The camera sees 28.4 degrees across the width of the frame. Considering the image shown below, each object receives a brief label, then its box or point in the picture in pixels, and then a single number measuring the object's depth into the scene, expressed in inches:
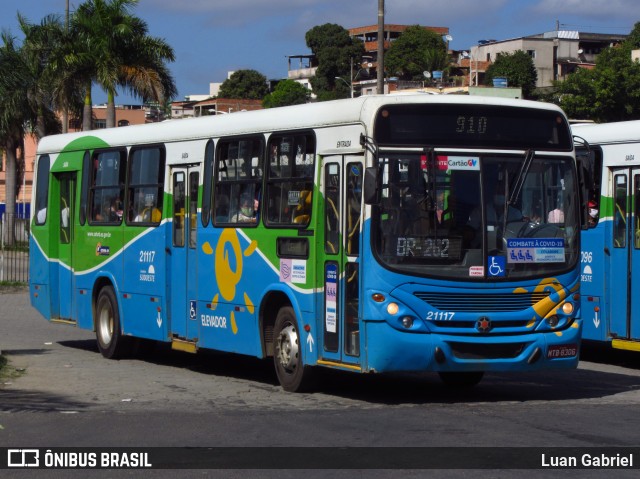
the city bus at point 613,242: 637.3
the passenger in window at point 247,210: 573.0
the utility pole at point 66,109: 1644.9
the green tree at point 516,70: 4653.1
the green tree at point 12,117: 1674.5
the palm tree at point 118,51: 1578.5
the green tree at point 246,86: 5546.3
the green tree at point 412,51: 5284.5
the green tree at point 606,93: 2561.5
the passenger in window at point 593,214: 651.5
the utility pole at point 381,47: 1148.4
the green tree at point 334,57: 5300.2
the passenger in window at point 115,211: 715.4
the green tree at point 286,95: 4962.1
